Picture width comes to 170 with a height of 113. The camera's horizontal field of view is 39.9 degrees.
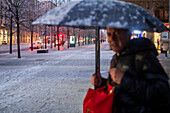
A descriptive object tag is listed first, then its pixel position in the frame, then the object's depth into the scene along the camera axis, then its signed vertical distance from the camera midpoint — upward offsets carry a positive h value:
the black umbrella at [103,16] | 1.92 +0.25
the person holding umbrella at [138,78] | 1.78 -0.26
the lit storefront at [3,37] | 77.81 +2.54
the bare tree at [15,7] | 20.84 +3.33
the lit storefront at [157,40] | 31.97 +0.64
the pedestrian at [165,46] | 19.42 -0.12
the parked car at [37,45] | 45.78 -0.13
